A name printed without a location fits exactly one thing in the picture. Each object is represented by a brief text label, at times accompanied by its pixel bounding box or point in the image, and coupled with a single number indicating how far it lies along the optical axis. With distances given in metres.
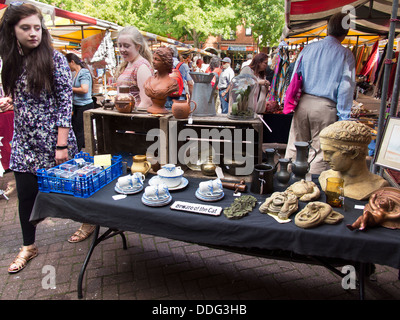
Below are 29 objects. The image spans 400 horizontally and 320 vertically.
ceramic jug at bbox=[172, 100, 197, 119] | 2.26
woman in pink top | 2.58
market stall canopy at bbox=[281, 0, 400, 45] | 3.92
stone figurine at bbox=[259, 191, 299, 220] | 1.64
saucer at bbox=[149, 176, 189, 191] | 2.04
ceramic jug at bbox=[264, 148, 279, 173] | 2.08
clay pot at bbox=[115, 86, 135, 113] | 2.41
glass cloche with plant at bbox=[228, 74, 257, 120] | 2.28
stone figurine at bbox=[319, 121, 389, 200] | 1.72
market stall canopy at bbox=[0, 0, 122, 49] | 4.65
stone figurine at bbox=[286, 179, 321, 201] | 1.83
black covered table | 1.45
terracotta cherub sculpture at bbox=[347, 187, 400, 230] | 1.49
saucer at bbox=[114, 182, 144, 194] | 1.97
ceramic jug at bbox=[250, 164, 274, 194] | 1.92
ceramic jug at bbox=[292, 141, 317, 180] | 2.00
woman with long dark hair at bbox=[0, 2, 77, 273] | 2.04
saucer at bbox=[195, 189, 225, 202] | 1.87
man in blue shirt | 2.78
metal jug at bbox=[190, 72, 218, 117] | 2.38
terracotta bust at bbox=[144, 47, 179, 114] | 2.27
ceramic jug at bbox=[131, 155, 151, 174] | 2.28
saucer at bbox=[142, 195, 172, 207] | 1.80
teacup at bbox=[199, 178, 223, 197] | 1.88
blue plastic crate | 1.90
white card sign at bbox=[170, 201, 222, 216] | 1.70
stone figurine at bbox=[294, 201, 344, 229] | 1.53
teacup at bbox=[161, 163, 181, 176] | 2.06
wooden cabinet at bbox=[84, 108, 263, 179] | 2.29
